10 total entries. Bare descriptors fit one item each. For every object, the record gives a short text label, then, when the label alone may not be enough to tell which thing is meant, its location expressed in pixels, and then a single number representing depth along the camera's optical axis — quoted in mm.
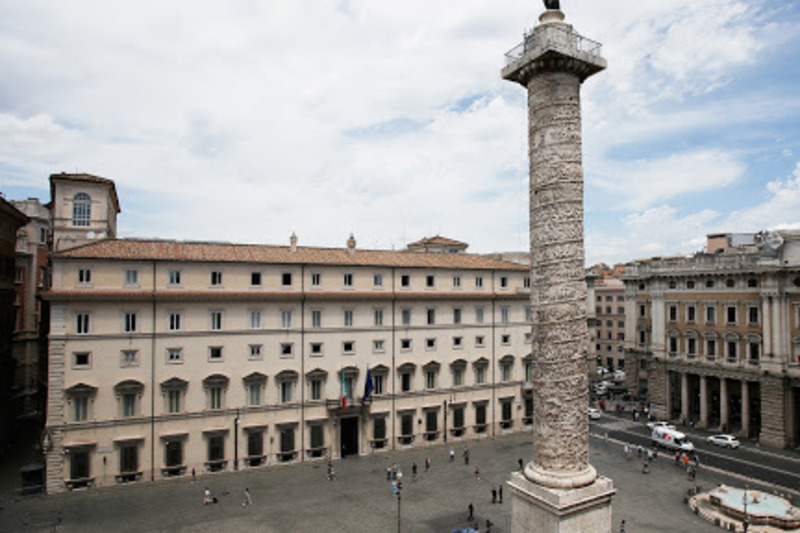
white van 38931
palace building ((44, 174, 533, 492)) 31047
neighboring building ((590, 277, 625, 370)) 80188
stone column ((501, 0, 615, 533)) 17281
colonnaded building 39812
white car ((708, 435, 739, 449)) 40125
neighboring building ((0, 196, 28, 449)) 39156
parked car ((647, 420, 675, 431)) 44025
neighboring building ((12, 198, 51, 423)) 47656
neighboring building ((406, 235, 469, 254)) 60844
